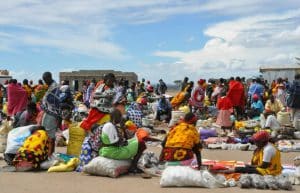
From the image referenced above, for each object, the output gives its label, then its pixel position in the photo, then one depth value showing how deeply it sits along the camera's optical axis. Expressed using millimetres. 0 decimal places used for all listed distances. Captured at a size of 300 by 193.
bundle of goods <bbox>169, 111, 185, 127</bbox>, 17508
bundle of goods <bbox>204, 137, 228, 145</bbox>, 14320
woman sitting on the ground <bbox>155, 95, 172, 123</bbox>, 19447
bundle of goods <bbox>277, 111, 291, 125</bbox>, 16867
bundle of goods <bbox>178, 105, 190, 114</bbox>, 18569
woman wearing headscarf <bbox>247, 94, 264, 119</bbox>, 19109
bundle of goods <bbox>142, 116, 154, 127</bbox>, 17822
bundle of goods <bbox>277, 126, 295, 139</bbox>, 15333
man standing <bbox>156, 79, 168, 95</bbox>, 30375
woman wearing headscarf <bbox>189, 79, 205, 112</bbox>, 20203
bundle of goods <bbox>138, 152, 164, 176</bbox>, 9742
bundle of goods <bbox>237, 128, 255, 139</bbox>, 14945
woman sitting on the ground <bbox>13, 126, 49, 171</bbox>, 9969
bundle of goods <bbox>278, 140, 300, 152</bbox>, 13266
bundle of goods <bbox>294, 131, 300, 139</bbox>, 15561
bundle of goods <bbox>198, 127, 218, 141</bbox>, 15499
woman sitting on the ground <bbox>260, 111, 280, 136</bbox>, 15469
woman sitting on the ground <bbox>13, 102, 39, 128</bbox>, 11438
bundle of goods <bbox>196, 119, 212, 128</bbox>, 18516
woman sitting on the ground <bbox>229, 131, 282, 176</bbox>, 9000
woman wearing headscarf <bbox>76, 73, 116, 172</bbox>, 9875
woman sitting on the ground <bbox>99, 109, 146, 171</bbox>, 9539
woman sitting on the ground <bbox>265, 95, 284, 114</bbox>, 17531
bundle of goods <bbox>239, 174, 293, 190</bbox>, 8430
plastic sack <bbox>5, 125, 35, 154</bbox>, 10266
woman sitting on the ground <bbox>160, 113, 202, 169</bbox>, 9383
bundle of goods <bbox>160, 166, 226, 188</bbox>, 8500
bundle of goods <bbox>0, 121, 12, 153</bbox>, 12680
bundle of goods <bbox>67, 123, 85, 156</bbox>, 11188
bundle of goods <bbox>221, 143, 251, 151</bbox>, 13332
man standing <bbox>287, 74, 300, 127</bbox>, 16625
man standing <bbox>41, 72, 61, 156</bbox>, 10688
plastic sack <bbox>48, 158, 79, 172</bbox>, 9925
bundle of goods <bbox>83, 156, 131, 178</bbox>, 9359
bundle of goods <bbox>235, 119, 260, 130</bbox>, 16691
